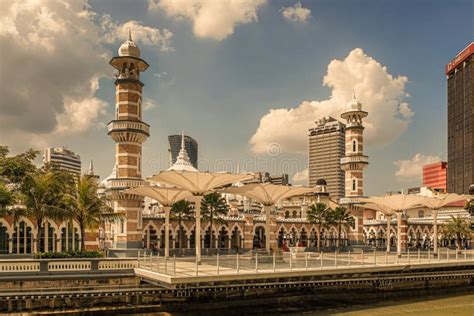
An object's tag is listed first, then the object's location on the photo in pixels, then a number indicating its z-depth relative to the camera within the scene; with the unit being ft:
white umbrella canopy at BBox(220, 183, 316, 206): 129.29
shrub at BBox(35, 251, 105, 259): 108.58
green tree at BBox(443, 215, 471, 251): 224.33
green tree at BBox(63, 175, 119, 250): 122.01
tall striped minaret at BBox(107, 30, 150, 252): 148.56
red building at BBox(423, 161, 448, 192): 636.48
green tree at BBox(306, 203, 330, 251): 217.56
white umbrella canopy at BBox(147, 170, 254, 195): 109.81
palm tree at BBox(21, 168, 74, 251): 118.21
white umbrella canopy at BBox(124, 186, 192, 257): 128.98
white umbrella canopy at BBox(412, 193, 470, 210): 165.47
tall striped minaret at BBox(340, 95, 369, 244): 218.38
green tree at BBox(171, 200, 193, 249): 179.32
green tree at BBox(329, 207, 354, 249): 213.25
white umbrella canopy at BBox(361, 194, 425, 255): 159.33
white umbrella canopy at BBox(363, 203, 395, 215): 182.97
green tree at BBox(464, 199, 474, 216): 239.69
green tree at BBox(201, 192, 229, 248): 180.96
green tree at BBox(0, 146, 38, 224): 118.21
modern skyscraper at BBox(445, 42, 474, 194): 519.19
